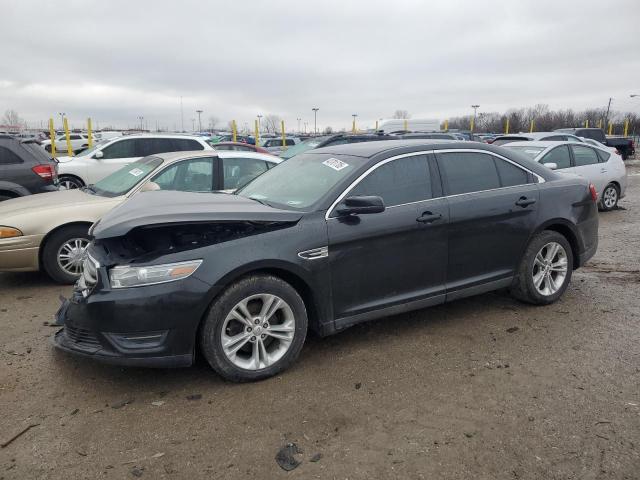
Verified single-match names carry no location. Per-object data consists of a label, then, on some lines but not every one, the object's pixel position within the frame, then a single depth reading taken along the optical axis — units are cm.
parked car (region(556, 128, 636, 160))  2643
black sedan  318
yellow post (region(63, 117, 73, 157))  1762
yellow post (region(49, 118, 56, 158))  1665
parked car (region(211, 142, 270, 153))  1367
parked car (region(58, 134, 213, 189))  1142
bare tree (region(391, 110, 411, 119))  9505
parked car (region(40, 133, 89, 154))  3378
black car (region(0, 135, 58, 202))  755
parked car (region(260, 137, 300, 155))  2750
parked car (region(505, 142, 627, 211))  1007
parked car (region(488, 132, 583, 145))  1466
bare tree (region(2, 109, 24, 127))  10792
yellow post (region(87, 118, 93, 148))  1791
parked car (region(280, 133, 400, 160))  1196
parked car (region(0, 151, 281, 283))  540
